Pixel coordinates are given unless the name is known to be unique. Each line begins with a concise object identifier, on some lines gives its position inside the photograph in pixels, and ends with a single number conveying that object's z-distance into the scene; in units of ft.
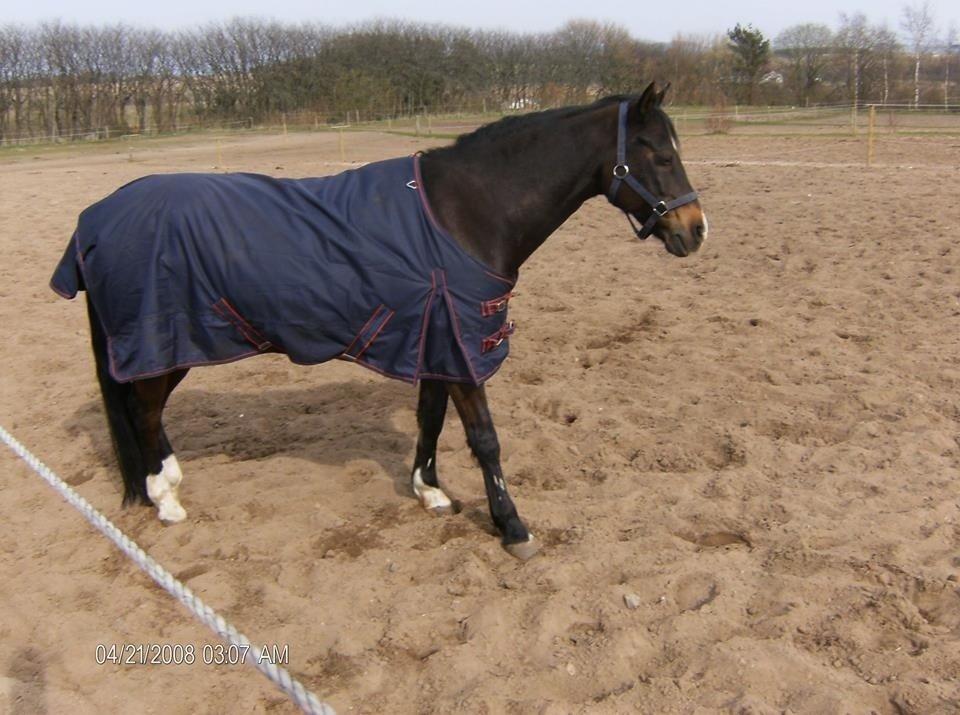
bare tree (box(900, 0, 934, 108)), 152.41
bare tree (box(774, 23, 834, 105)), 133.90
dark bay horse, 10.70
